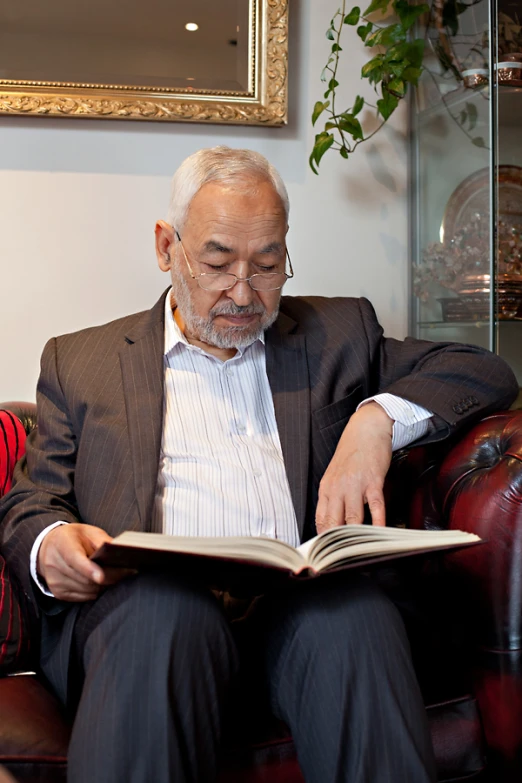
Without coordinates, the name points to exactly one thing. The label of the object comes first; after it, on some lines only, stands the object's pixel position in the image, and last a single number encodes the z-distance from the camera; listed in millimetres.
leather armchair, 1131
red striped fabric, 1271
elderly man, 1000
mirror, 1965
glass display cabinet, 1890
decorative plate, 1905
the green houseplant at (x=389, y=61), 1979
